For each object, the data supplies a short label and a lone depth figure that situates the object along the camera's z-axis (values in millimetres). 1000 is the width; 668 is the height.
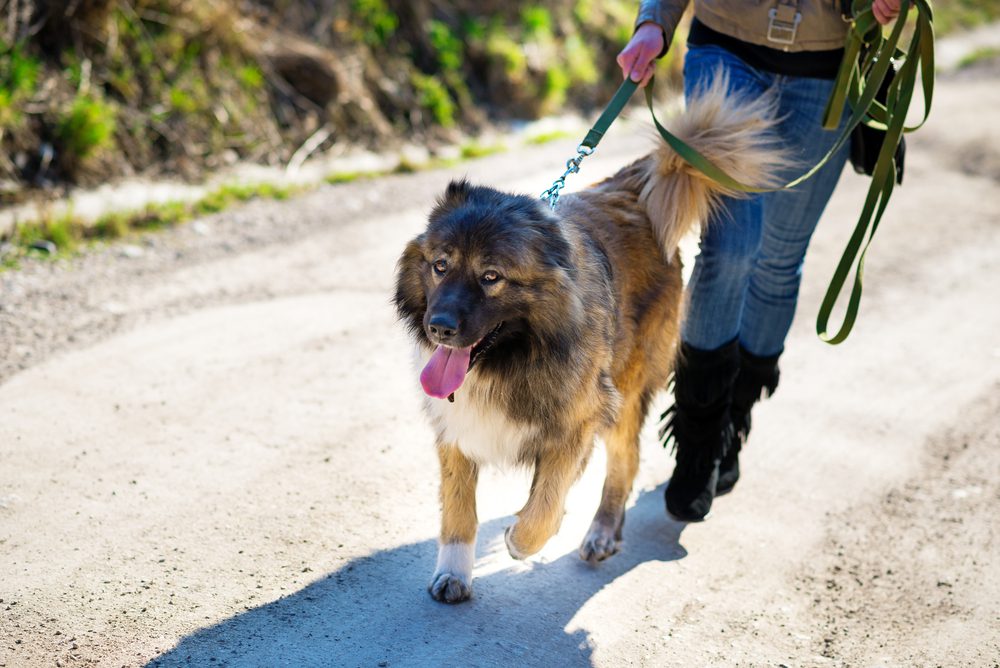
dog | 3100
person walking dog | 3553
